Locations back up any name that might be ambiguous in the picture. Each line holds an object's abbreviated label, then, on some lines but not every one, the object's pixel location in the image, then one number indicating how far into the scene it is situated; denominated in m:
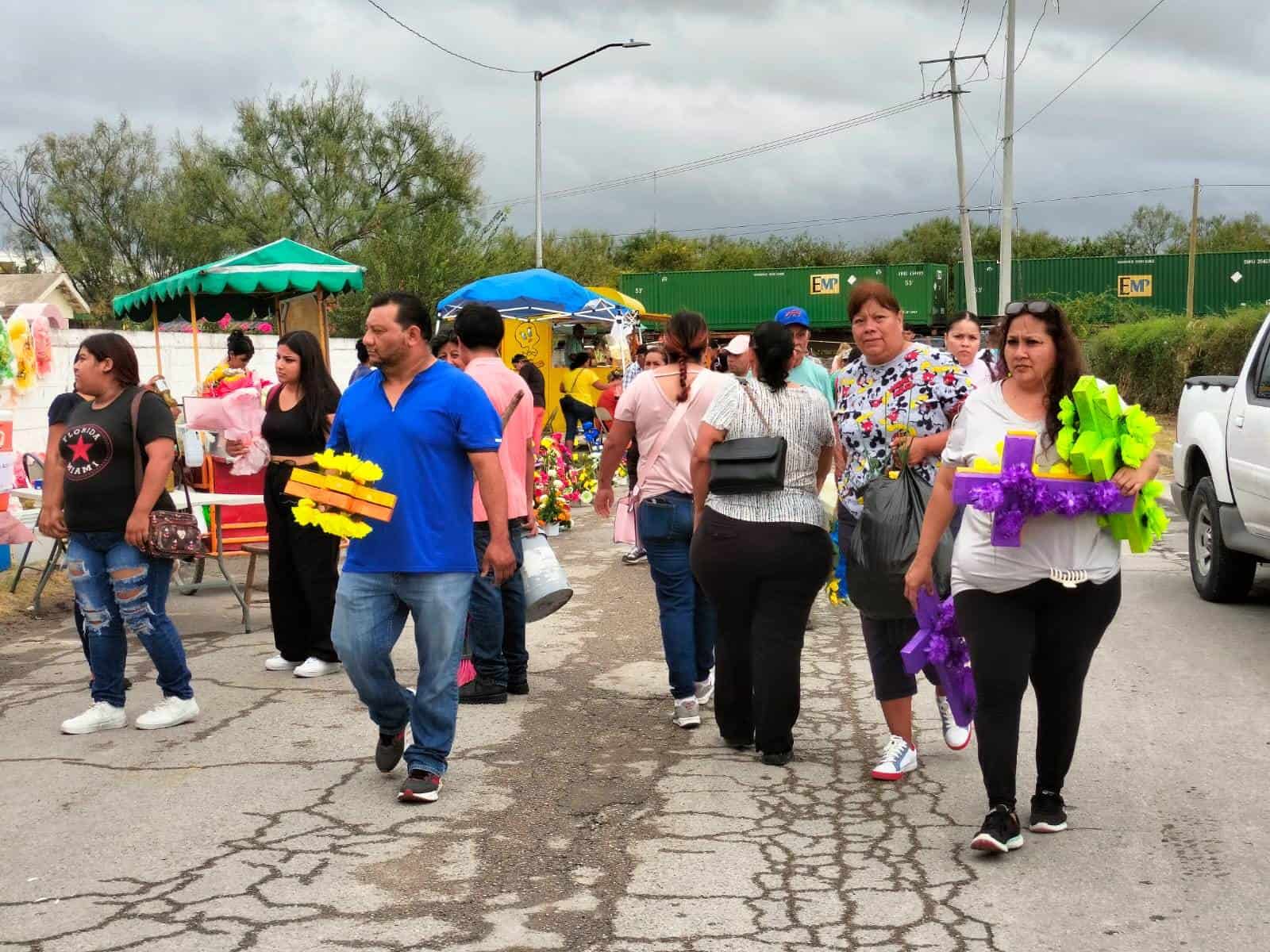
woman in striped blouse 5.65
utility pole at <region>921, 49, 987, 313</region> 40.66
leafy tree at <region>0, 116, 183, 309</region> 47.12
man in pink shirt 7.03
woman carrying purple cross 4.60
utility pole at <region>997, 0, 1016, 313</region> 32.69
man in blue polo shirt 5.31
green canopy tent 12.66
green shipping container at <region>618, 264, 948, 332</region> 52.00
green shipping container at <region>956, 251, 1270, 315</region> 51.84
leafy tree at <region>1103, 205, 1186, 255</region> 93.00
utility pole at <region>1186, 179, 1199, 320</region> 47.36
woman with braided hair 6.55
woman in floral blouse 5.52
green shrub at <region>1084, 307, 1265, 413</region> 32.12
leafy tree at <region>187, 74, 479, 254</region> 43.81
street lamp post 30.45
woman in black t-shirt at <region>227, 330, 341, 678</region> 7.71
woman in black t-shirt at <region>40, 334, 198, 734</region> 6.39
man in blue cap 8.06
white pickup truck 9.12
